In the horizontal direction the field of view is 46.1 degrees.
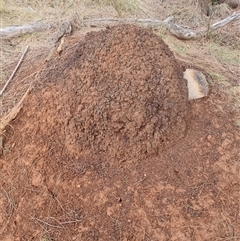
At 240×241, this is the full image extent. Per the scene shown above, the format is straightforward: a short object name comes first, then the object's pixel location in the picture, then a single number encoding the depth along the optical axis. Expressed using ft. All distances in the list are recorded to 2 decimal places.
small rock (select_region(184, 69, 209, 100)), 8.15
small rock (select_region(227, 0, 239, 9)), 17.17
